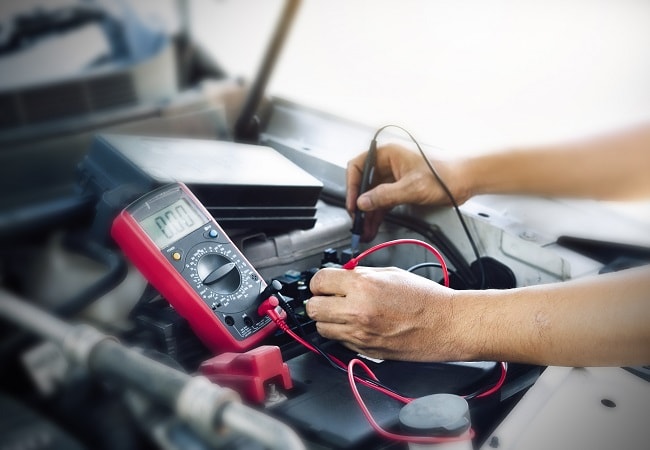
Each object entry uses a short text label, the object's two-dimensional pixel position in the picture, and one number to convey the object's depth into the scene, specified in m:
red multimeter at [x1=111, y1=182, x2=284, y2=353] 0.83
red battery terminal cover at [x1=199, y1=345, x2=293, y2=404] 0.75
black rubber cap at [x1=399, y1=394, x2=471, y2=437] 0.65
